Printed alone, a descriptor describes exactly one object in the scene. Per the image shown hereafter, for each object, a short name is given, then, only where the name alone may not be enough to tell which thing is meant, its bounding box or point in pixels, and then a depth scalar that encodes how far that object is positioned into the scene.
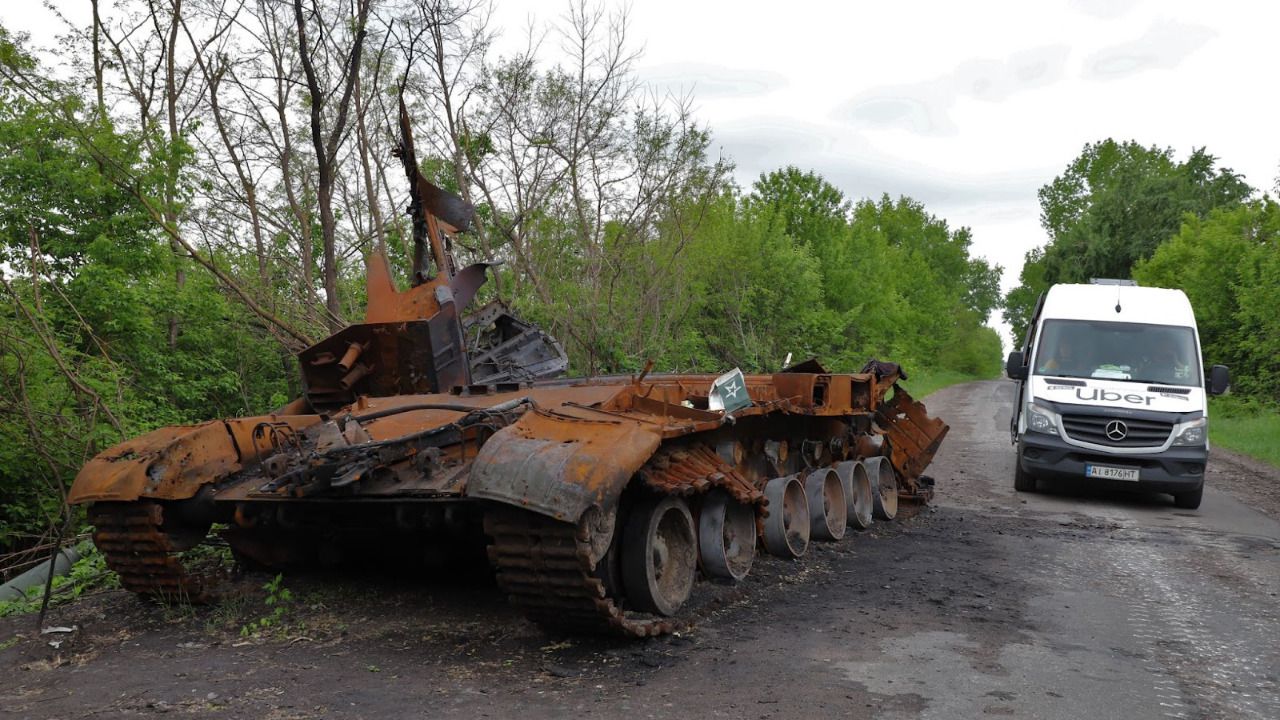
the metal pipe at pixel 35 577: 8.15
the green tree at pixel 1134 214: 42.94
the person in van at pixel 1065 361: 12.59
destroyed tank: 5.43
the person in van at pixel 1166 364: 12.27
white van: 11.64
